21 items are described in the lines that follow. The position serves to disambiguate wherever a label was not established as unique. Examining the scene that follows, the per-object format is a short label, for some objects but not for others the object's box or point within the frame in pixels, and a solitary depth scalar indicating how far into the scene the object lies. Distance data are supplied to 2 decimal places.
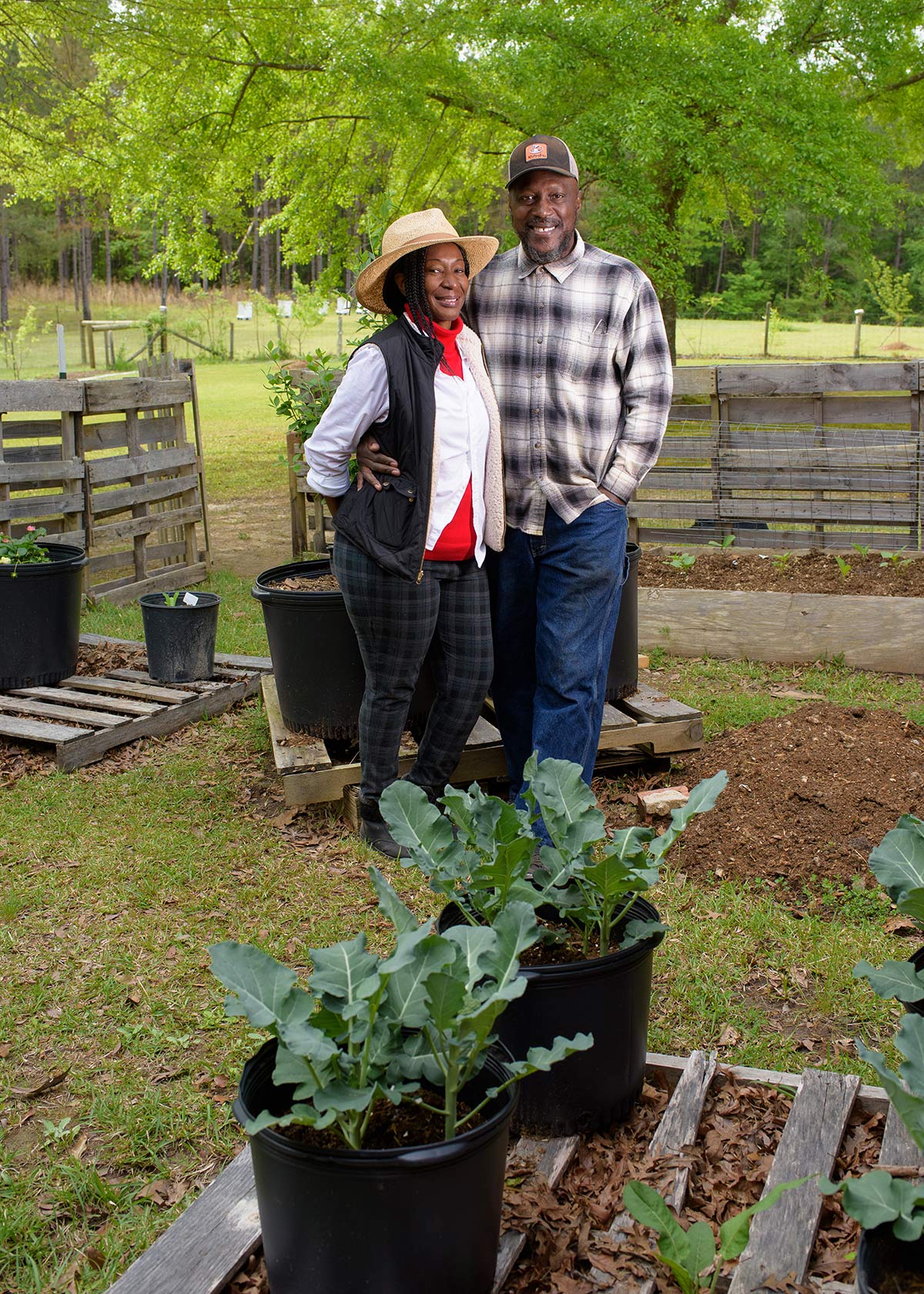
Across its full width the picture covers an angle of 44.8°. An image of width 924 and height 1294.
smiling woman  3.28
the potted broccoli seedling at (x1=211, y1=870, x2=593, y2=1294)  1.60
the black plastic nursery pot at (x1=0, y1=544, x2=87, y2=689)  5.48
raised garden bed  6.07
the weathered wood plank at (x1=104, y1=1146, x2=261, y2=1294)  1.79
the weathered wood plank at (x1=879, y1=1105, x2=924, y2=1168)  2.00
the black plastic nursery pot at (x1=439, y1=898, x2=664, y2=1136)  2.15
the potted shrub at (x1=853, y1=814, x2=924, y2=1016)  2.01
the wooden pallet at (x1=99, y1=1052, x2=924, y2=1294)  1.79
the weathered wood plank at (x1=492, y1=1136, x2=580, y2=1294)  1.85
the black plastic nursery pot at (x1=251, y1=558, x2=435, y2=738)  4.19
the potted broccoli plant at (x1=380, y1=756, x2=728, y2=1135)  2.14
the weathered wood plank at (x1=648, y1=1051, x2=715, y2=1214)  2.02
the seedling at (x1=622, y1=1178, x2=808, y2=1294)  1.70
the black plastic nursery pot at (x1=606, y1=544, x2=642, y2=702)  4.64
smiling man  3.39
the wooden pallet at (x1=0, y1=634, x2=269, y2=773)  5.04
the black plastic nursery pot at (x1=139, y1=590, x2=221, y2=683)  5.73
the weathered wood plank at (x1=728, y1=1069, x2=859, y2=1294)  1.77
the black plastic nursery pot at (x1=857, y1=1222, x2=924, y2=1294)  1.52
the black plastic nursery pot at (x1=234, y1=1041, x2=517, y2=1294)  1.60
